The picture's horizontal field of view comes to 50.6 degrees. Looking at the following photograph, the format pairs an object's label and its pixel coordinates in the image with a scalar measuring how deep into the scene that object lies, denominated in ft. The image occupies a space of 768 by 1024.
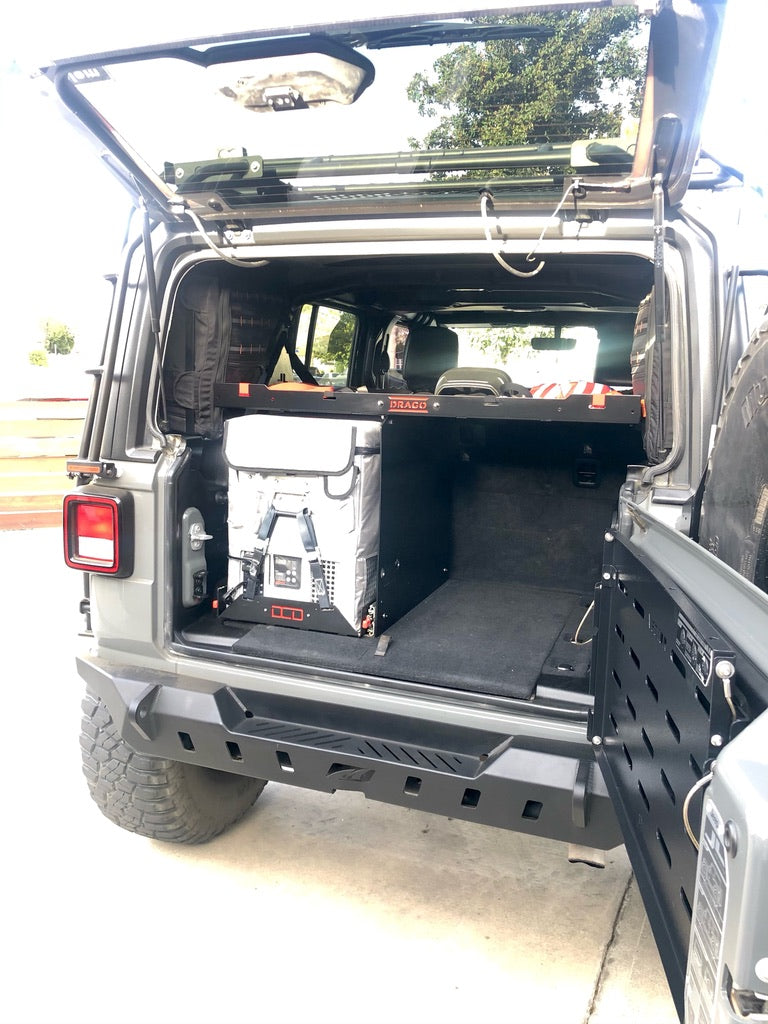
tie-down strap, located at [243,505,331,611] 8.85
